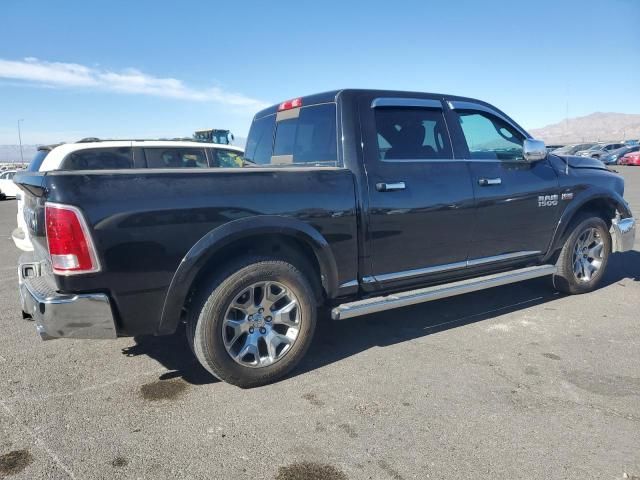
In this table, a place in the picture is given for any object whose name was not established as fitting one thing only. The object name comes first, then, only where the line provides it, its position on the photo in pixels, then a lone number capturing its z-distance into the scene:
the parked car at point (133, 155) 7.45
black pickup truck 2.79
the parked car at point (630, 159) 35.06
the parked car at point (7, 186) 21.41
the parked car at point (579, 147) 39.75
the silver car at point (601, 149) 38.84
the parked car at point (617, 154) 37.16
